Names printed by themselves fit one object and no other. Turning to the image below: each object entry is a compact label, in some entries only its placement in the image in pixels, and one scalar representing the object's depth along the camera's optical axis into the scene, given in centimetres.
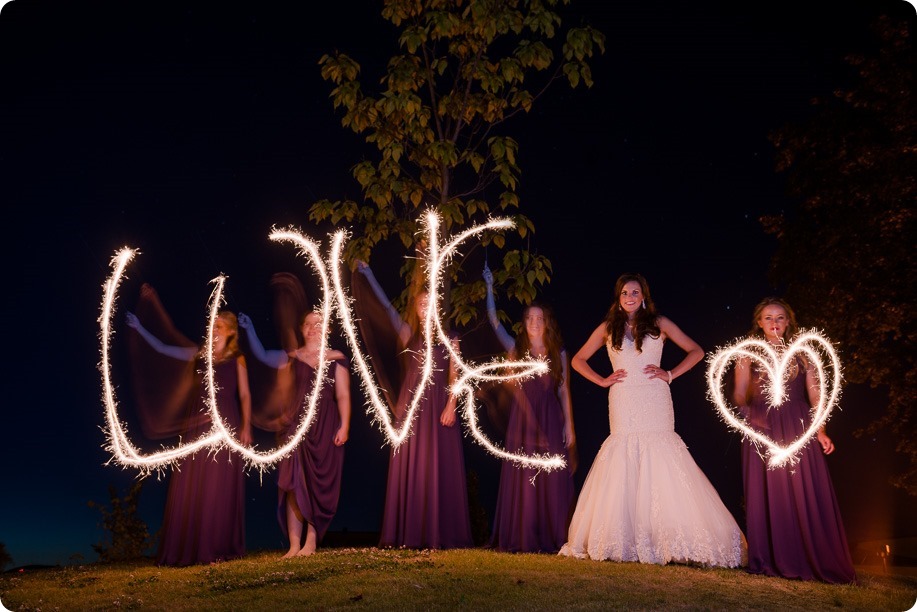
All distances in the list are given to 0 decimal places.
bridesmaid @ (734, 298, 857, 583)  842
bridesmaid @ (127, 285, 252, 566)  988
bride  881
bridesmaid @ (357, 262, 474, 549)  993
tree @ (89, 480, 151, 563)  1223
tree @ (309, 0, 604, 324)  1103
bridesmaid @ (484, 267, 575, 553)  992
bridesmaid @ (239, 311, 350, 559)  1001
